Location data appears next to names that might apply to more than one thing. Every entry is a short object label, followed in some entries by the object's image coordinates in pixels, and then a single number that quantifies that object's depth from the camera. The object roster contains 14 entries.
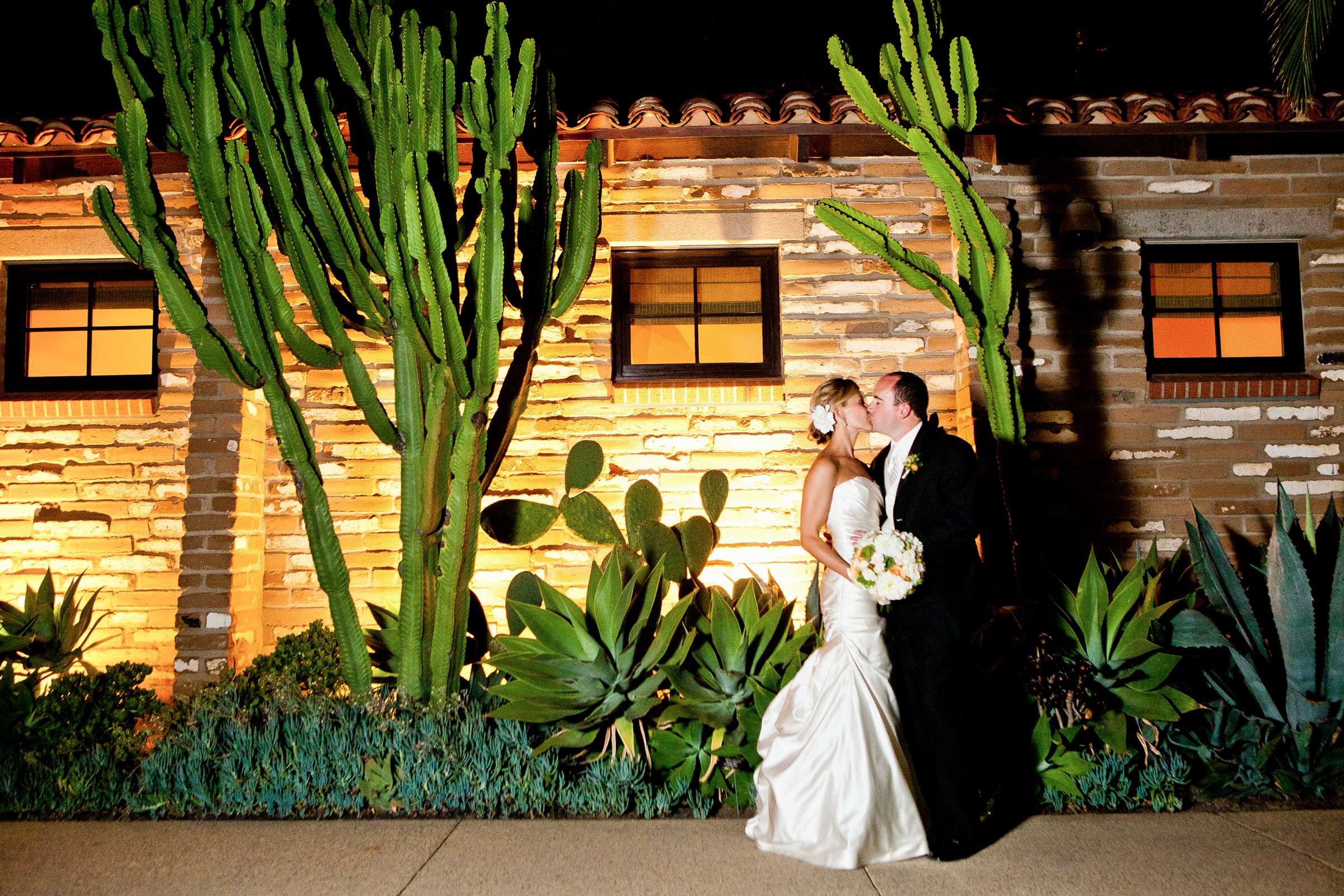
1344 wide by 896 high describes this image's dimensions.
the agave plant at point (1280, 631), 3.69
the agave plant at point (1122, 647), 3.68
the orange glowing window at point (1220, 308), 5.68
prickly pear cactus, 4.35
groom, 3.21
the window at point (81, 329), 5.73
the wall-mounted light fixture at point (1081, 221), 5.20
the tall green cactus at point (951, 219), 4.11
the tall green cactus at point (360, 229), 3.78
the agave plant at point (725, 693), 3.69
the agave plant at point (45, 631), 4.51
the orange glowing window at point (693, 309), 5.65
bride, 3.10
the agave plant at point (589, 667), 3.68
